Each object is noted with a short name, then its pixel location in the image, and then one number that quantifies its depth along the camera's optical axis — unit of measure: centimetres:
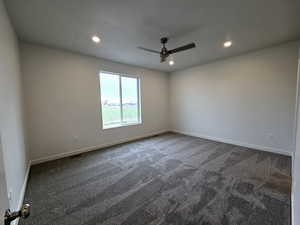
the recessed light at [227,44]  297
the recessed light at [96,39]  265
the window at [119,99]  411
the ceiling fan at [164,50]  237
